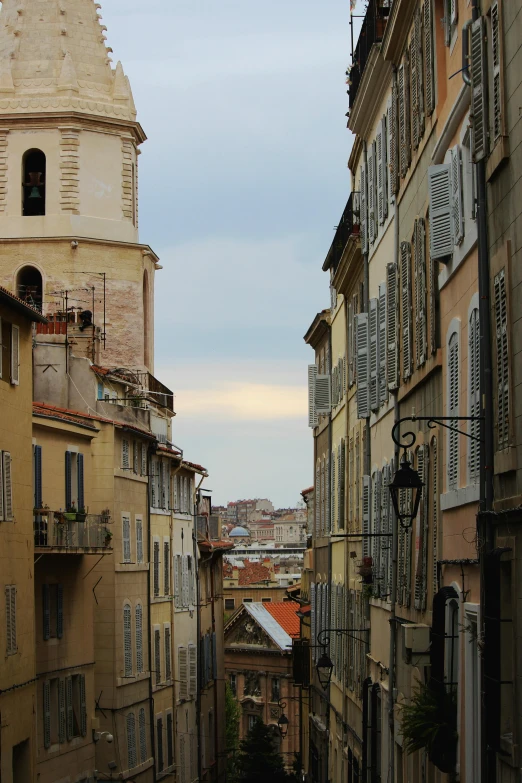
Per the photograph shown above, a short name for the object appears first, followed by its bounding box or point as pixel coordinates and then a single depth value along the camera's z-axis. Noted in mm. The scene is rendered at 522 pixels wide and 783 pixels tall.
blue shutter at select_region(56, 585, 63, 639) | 38750
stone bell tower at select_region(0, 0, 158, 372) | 57094
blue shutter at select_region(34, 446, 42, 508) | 37312
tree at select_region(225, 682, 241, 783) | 89000
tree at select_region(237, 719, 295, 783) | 69812
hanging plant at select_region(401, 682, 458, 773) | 17672
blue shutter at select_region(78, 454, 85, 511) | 41812
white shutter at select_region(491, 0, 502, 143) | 14389
